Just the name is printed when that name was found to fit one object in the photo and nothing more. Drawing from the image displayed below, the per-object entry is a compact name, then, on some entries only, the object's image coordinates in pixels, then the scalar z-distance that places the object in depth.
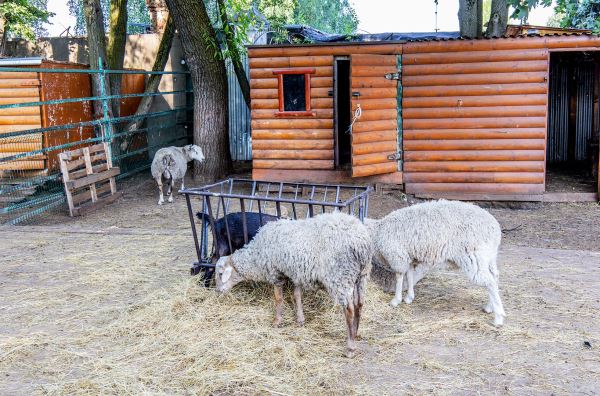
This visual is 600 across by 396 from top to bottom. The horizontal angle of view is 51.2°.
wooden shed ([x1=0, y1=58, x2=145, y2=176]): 11.53
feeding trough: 5.51
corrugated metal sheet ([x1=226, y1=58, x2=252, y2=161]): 15.89
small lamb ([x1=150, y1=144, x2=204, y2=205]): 11.23
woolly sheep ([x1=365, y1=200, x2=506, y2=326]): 5.15
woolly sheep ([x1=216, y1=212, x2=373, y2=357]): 4.60
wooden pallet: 9.91
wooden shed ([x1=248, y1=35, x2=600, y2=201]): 10.59
